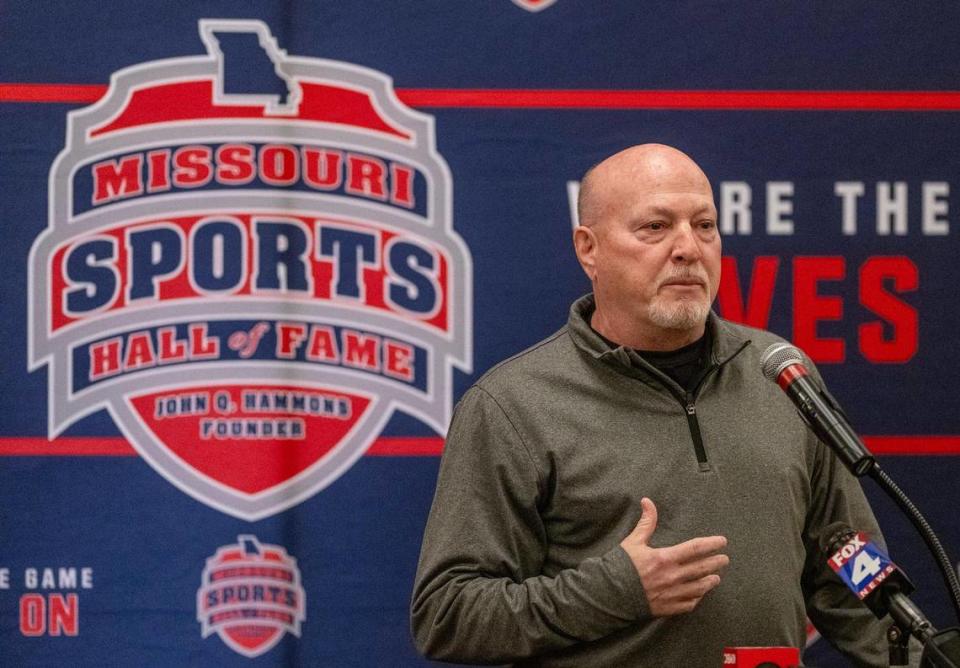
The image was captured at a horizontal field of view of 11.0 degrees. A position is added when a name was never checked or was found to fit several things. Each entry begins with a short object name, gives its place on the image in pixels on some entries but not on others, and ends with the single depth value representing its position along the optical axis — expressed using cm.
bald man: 601
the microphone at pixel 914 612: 561
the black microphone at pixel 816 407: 567
